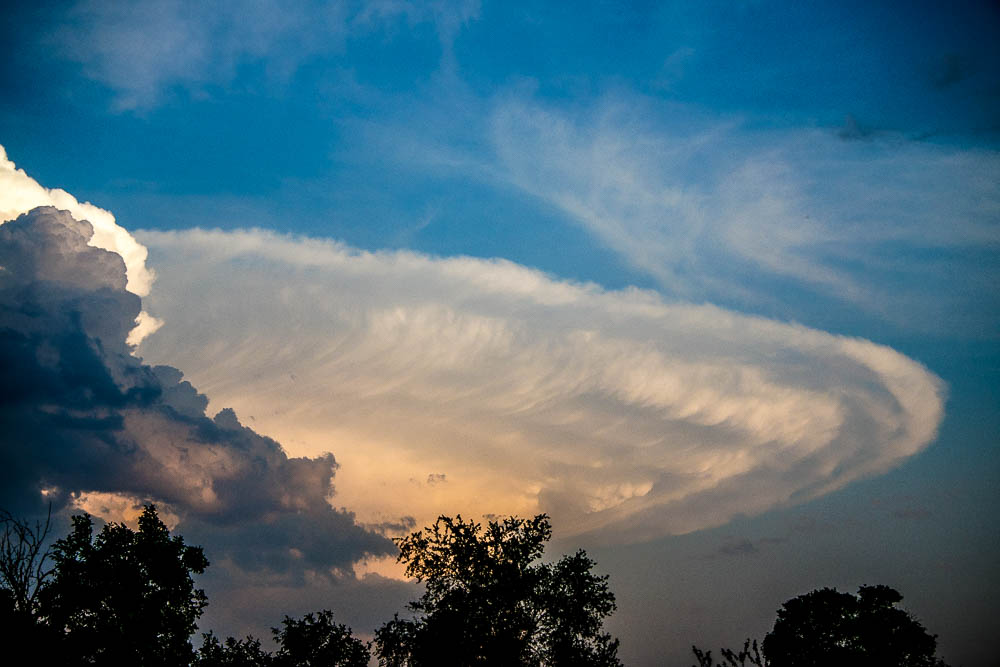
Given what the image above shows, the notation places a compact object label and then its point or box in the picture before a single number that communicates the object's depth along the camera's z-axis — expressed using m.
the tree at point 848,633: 58.38
